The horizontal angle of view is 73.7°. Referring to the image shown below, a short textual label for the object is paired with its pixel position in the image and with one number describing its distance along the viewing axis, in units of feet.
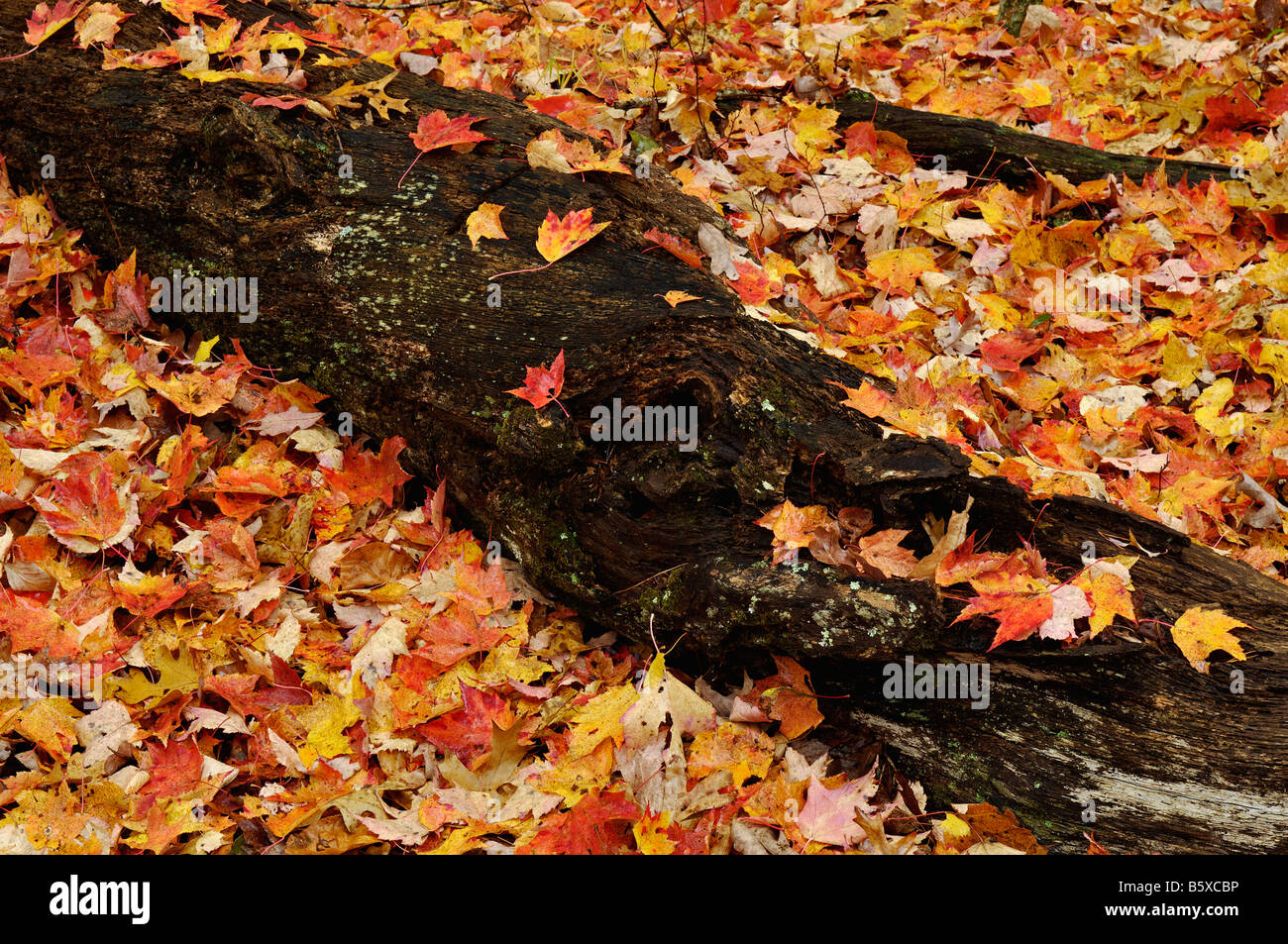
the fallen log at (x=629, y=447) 6.88
